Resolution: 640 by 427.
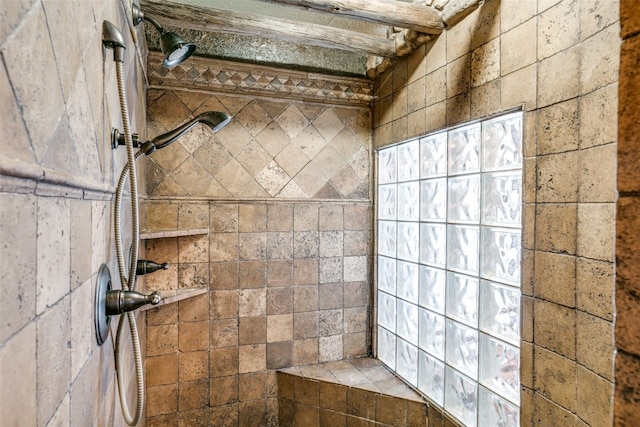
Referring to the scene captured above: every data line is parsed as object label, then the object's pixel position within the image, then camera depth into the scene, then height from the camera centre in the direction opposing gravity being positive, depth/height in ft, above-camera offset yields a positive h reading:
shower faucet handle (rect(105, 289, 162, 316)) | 3.06 -0.83
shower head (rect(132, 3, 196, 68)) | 3.84 +1.79
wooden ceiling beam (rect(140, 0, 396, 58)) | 5.00 +2.81
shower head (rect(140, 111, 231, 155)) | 4.00 +0.97
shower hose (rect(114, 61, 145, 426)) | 3.12 -0.38
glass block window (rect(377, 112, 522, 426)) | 4.48 -0.92
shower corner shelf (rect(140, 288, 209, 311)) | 5.50 -1.45
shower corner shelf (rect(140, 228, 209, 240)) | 5.03 -0.40
